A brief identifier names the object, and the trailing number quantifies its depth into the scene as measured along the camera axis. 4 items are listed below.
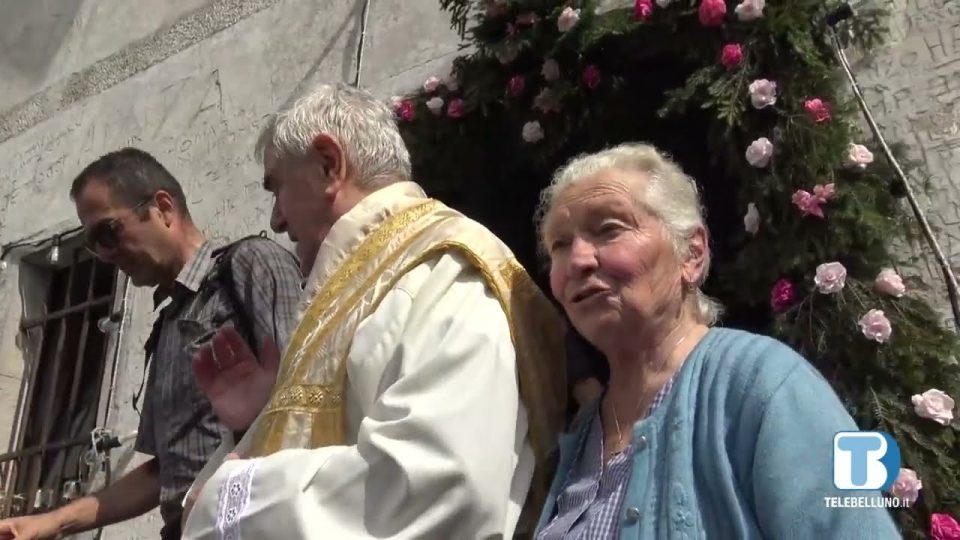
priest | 1.42
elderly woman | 1.30
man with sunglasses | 2.18
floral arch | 2.06
